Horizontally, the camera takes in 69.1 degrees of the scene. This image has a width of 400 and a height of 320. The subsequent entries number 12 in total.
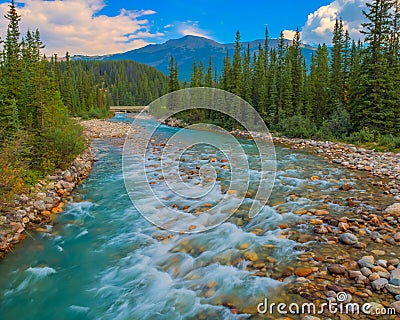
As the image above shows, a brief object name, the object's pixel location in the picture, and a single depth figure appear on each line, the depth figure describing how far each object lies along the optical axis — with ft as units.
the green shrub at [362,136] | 63.62
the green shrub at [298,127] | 81.82
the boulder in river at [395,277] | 15.51
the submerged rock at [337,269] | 17.07
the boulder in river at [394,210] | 25.03
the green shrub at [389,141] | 55.93
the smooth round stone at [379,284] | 15.42
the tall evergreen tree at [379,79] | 64.18
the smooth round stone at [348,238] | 20.58
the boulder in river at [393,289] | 14.93
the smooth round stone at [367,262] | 17.26
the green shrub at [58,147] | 37.55
